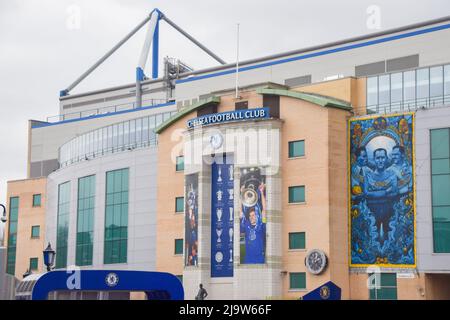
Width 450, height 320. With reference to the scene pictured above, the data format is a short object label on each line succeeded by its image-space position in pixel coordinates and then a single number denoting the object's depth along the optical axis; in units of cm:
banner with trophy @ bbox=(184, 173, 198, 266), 6475
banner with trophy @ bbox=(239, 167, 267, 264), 6078
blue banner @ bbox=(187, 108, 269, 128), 6197
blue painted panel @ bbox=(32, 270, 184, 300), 3362
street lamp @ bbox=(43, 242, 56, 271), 4047
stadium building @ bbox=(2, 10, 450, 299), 5669
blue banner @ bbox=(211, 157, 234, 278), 6328
